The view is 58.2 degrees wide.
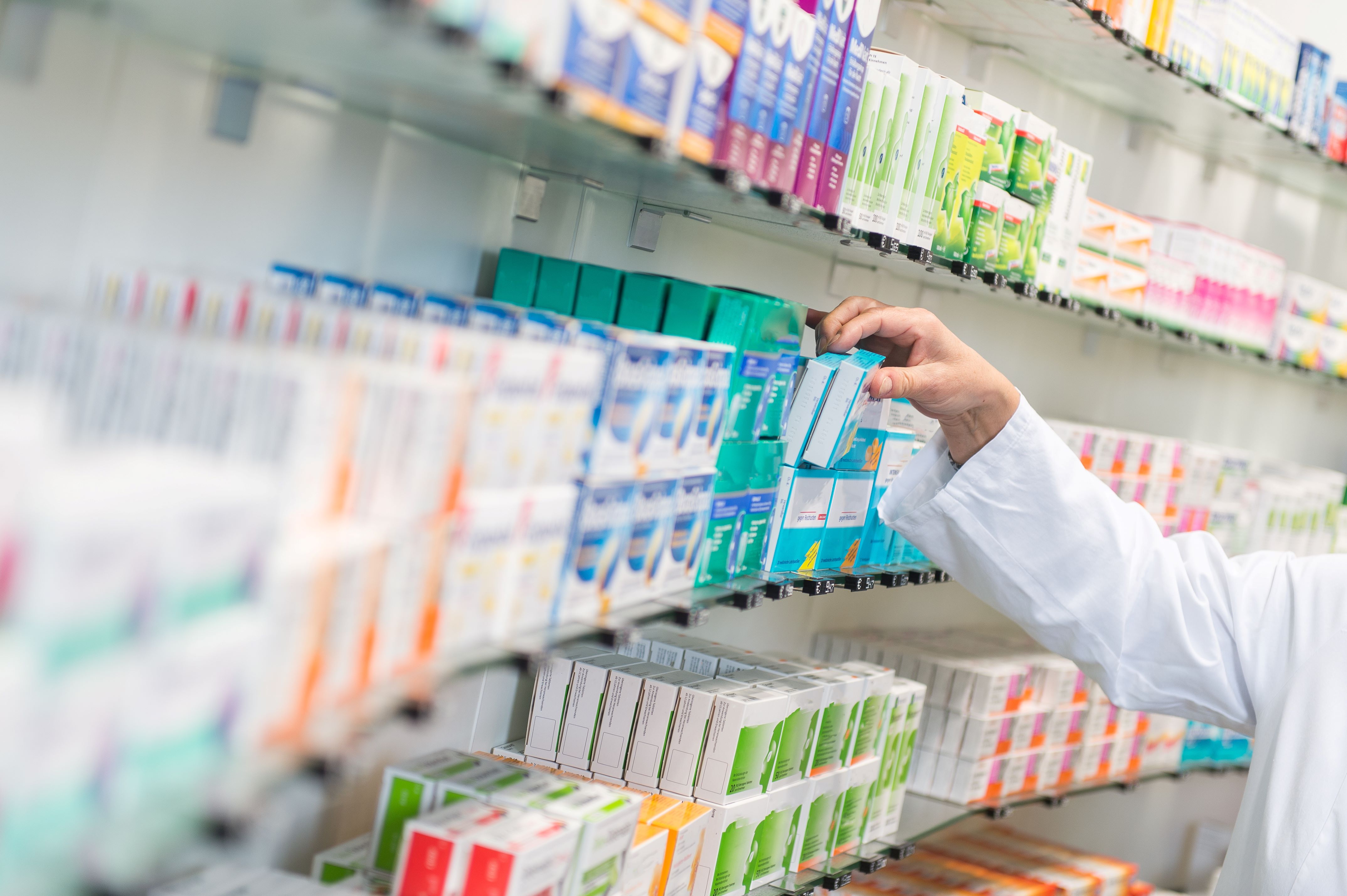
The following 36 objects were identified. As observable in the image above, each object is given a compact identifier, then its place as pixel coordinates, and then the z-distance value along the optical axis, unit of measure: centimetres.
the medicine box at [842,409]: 182
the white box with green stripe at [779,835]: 195
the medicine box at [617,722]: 184
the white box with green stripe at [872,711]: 221
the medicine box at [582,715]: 187
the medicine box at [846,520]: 204
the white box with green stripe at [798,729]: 197
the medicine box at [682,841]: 169
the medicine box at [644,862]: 158
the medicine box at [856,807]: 220
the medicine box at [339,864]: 146
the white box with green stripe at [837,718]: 209
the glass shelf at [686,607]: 124
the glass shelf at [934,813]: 262
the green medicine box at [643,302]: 169
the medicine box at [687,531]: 157
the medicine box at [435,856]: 130
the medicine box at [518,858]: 129
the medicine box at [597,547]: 136
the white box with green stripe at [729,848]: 180
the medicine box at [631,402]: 137
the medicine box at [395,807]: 143
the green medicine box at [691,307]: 166
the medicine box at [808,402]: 183
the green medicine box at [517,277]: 179
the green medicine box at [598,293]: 172
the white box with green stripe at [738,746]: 181
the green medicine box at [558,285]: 176
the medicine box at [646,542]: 147
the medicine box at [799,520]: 188
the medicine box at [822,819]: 209
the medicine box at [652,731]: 183
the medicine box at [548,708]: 188
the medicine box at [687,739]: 182
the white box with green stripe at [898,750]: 234
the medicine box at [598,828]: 143
